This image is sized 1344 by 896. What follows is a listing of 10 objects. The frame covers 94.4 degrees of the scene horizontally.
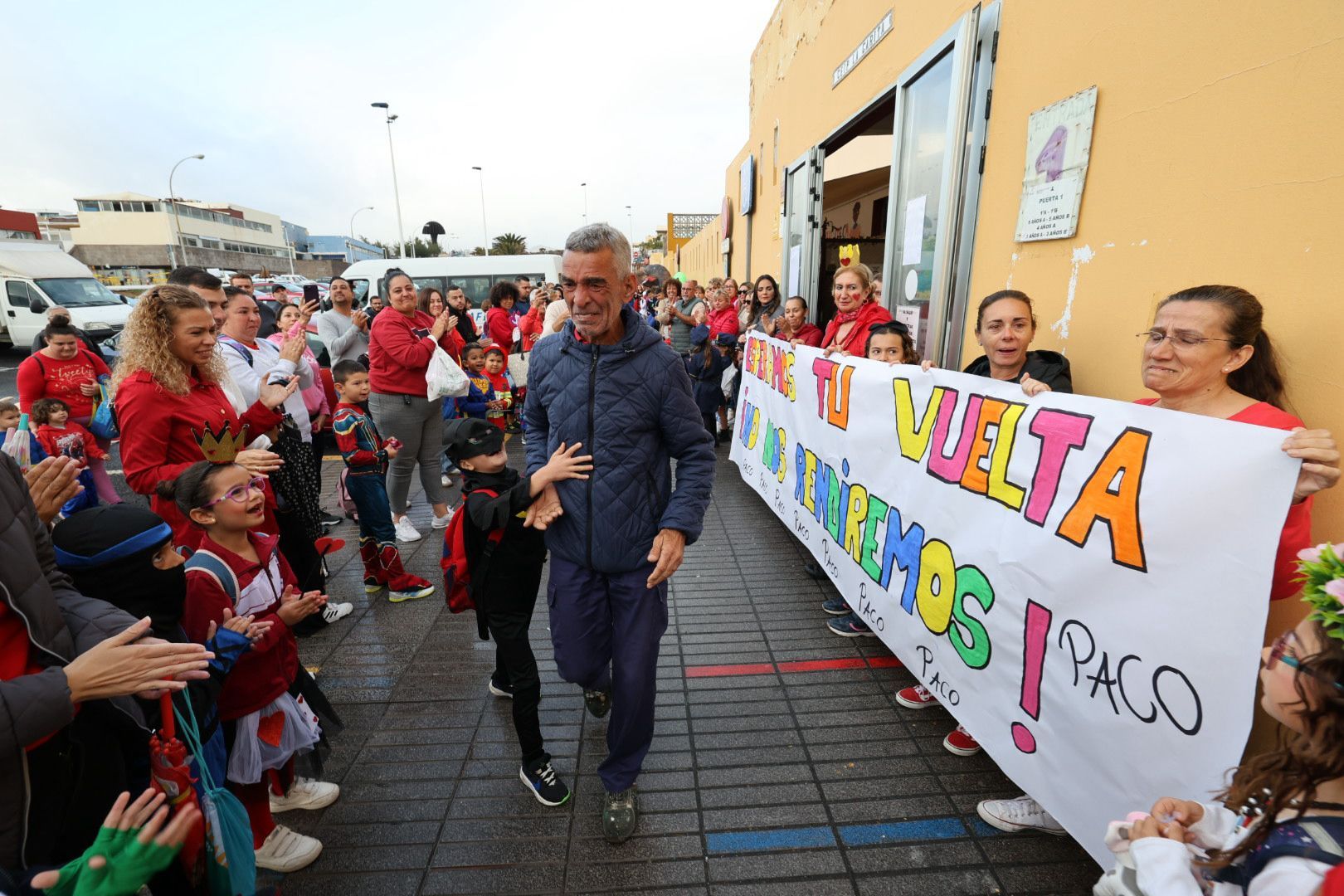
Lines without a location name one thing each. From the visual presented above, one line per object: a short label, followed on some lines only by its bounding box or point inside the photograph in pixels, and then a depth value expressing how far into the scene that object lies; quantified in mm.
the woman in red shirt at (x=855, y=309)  4297
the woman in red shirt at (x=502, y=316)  8445
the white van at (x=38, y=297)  15047
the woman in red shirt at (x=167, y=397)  2535
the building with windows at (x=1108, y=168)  1861
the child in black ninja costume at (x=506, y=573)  2416
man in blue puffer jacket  2189
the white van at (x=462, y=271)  16125
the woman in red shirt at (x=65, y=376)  5125
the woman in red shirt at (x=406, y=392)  4496
